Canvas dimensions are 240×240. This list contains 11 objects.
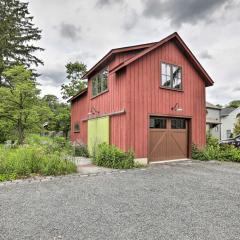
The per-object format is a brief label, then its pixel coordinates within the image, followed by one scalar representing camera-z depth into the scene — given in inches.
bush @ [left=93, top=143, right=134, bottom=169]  375.9
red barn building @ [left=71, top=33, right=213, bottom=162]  416.5
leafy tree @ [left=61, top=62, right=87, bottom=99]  1128.2
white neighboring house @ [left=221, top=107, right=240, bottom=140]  1300.4
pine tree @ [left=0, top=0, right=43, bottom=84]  999.7
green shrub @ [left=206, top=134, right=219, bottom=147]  563.0
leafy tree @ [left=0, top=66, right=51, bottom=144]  608.1
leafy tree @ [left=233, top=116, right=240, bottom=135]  1019.3
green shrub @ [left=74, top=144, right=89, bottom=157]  560.1
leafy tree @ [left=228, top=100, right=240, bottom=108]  2478.1
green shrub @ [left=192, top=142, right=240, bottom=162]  489.8
